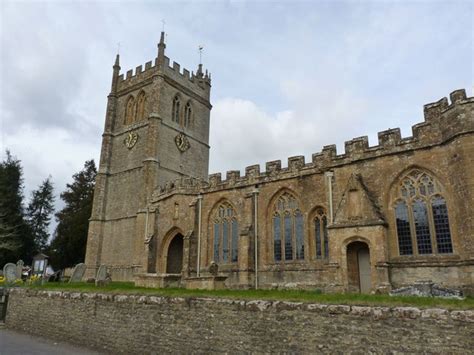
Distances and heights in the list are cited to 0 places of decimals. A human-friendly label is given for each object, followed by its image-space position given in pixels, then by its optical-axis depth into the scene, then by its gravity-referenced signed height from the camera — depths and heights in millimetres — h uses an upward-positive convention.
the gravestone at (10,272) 22519 -148
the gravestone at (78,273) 21469 -146
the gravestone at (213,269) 16906 +152
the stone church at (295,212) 14828 +3353
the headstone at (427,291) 12672 -537
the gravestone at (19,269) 25041 +50
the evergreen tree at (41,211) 47406 +7870
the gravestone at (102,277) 19862 -348
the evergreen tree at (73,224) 39938 +5096
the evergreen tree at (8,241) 35875 +2833
